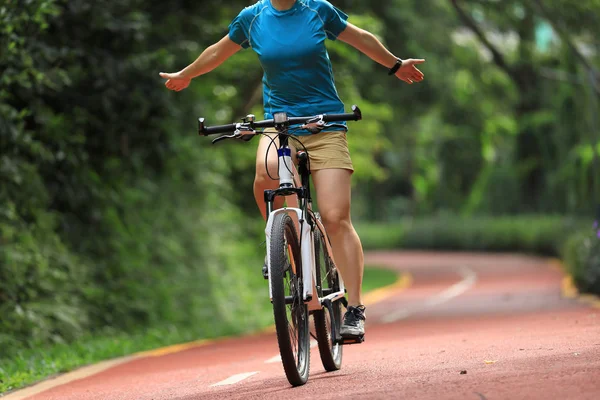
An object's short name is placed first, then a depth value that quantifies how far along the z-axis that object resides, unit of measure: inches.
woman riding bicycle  557.9
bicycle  526.9
